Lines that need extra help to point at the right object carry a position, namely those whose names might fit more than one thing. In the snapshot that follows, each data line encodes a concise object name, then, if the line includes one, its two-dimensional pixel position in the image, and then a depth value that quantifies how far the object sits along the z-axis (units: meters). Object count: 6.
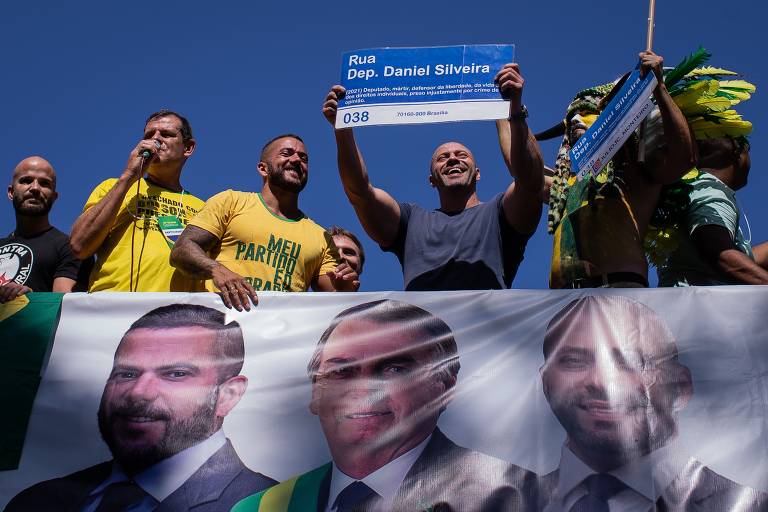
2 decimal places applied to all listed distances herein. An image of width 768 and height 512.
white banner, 3.85
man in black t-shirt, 5.07
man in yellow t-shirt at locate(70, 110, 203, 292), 4.97
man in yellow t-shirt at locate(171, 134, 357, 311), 4.83
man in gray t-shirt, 4.75
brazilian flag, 4.12
